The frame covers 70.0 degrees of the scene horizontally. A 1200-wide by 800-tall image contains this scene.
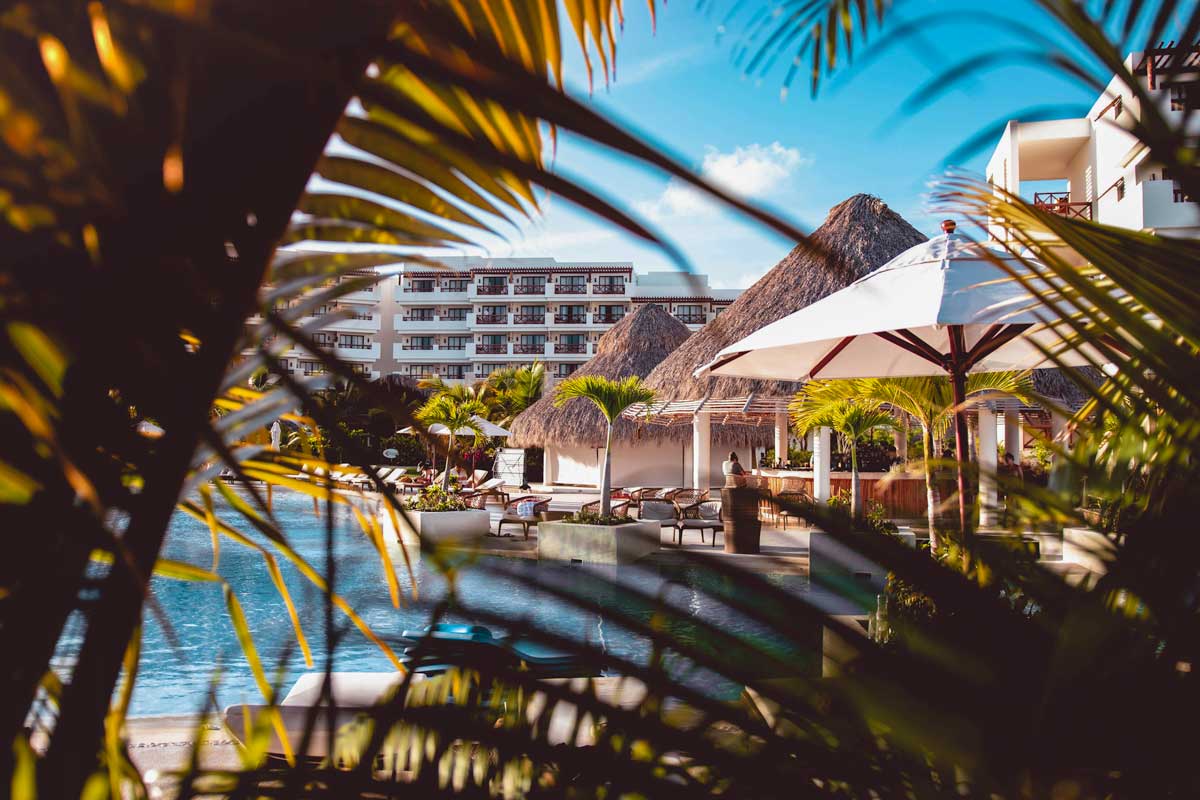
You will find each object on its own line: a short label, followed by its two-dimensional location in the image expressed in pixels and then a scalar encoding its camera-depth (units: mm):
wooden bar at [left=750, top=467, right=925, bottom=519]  15133
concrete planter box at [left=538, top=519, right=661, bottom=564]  10133
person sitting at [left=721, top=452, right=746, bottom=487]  12205
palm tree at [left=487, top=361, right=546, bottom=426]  35031
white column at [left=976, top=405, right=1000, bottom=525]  15789
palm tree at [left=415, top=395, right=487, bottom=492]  19266
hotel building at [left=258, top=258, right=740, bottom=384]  55969
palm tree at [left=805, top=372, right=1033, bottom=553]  7004
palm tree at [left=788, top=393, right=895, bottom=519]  9703
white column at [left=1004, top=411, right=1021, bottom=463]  22953
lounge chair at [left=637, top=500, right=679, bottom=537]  13508
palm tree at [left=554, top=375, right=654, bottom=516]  12602
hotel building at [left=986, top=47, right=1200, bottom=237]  19781
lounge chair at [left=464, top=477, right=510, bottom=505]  15961
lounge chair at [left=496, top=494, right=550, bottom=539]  12594
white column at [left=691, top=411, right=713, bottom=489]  17272
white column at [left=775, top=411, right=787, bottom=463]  19281
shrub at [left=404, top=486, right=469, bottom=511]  13070
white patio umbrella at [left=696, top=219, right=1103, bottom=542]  4633
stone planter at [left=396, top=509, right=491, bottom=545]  12289
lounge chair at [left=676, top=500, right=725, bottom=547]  11727
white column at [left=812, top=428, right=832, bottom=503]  14336
